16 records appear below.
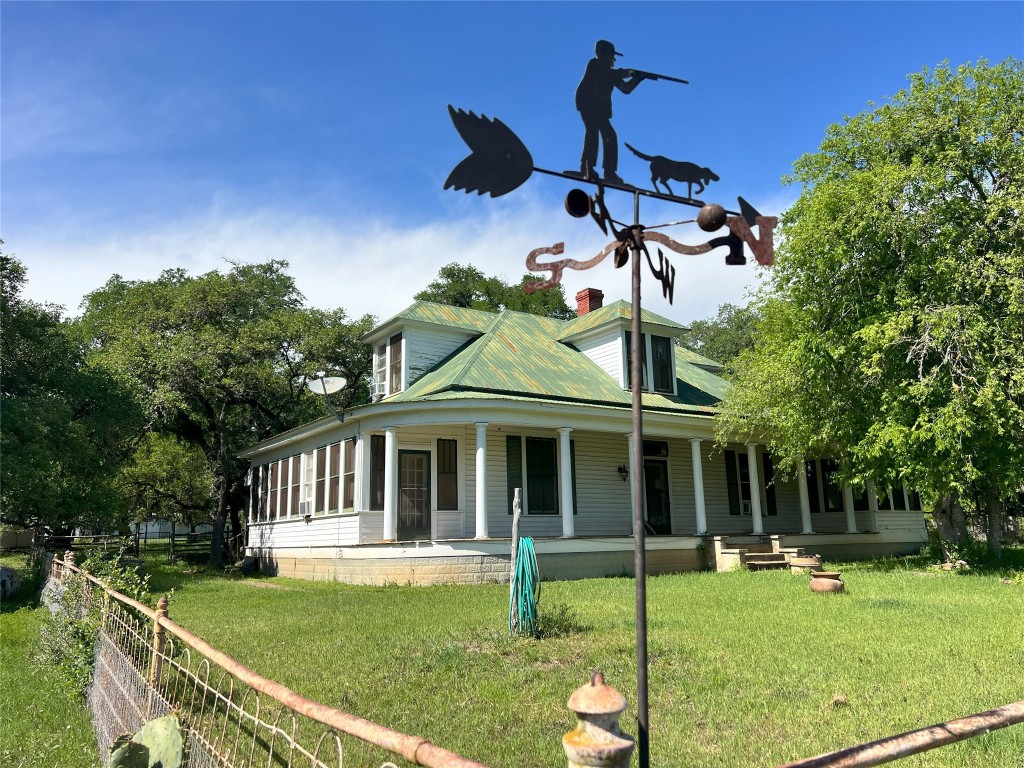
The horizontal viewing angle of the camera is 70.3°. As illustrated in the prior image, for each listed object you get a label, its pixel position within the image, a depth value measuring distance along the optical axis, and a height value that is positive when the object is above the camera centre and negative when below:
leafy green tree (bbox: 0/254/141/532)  14.52 +2.01
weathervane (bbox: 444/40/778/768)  3.07 +1.39
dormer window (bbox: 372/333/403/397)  19.69 +3.80
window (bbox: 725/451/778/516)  21.06 +0.45
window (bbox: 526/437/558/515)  17.56 +0.64
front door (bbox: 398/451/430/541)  16.98 +0.26
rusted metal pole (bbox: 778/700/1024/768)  2.09 -0.76
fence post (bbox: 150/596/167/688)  5.19 -0.98
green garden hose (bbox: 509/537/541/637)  8.10 -1.03
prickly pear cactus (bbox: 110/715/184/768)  3.35 -1.10
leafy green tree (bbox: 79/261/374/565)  22.64 +4.84
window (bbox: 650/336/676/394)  20.19 +3.76
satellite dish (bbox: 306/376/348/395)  13.61 +2.28
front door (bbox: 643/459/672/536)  19.60 +0.17
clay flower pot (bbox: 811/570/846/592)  11.66 -1.36
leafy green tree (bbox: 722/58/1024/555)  13.48 +4.02
